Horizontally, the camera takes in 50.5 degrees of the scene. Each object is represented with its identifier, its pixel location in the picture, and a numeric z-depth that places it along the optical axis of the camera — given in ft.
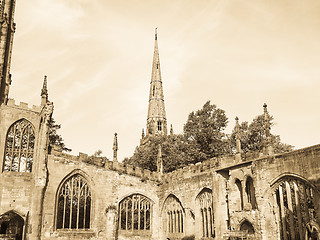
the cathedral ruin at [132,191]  59.93
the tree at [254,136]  109.91
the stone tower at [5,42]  81.87
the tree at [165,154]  112.57
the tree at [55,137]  113.39
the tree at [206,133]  110.42
